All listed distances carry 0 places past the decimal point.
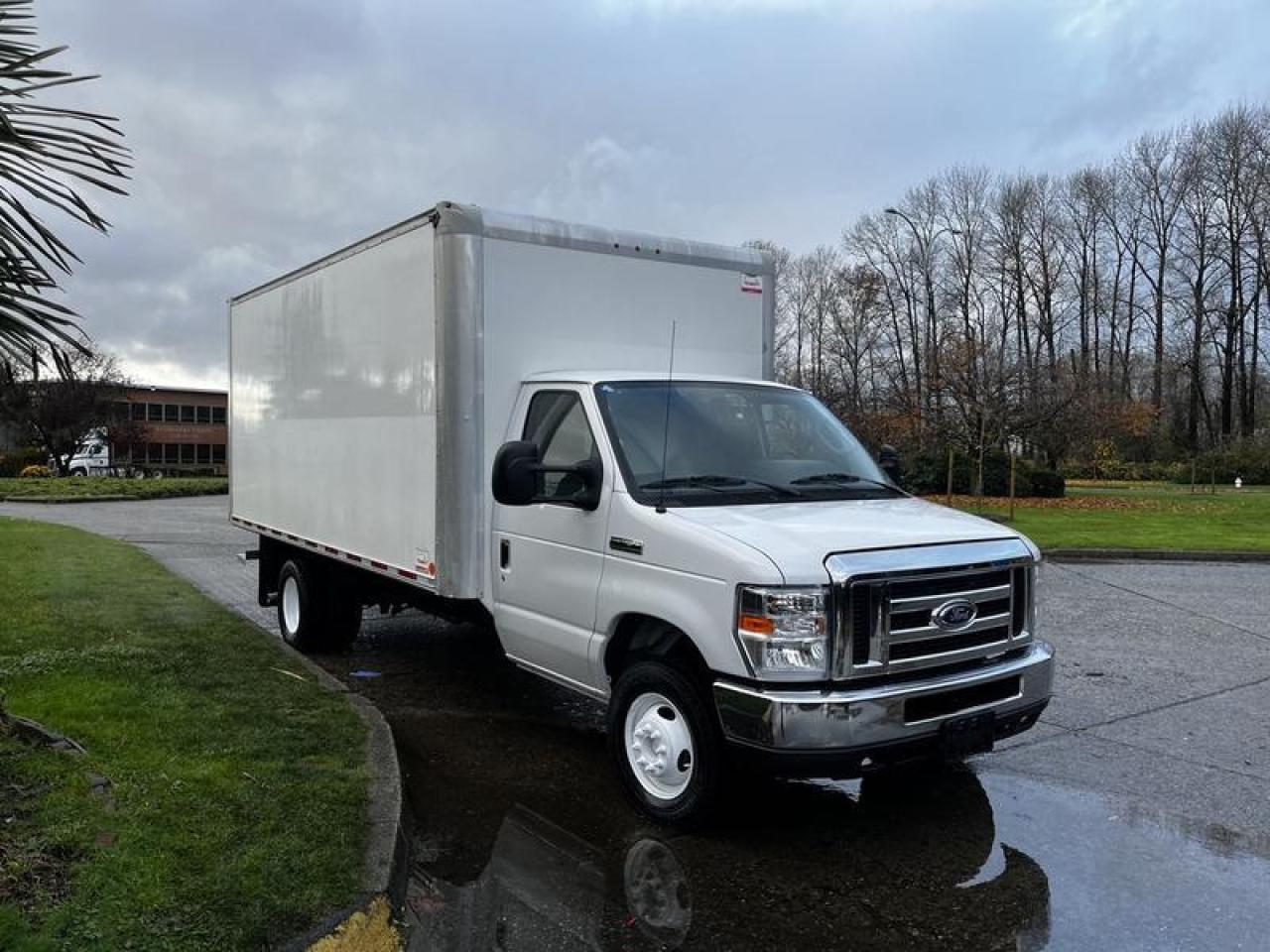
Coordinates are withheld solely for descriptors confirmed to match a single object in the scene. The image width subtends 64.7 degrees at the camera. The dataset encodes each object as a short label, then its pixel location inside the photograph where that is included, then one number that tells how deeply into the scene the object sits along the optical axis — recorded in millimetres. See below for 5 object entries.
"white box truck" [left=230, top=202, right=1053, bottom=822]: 4133
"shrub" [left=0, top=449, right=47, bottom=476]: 52938
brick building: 70250
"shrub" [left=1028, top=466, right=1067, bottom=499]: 26828
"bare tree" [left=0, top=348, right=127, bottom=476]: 44250
